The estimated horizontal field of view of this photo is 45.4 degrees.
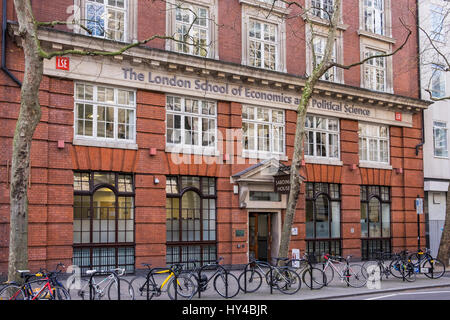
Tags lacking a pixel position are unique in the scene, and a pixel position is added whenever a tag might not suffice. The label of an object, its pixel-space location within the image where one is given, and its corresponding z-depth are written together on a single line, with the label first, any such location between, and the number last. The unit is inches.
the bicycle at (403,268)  710.5
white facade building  1144.8
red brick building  714.2
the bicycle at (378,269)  648.1
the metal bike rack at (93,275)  487.8
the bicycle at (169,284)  519.2
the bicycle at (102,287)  491.5
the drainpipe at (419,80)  1139.2
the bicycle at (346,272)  636.7
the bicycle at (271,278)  581.0
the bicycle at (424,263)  751.1
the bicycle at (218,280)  544.1
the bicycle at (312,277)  618.8
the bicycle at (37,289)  437.1
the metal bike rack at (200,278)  541.6
